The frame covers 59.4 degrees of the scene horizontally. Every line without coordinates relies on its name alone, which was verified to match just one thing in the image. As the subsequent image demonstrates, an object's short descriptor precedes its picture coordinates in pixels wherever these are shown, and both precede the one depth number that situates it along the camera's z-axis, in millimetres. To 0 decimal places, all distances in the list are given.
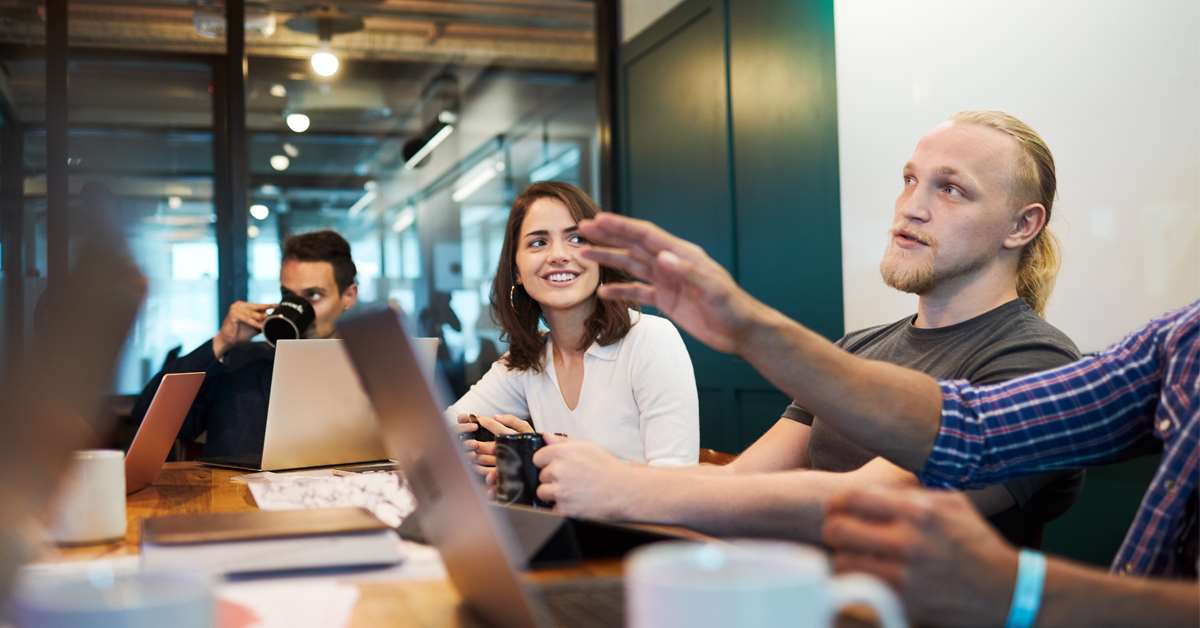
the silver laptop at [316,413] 1946
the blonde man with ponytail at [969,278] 1671
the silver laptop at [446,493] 674
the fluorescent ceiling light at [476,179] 5410
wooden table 856
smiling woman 2406
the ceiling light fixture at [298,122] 5129
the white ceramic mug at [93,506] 1248
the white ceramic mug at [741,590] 468
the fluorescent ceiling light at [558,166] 5508
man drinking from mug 2830
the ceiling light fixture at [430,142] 5391
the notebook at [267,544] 937
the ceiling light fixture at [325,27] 5121
